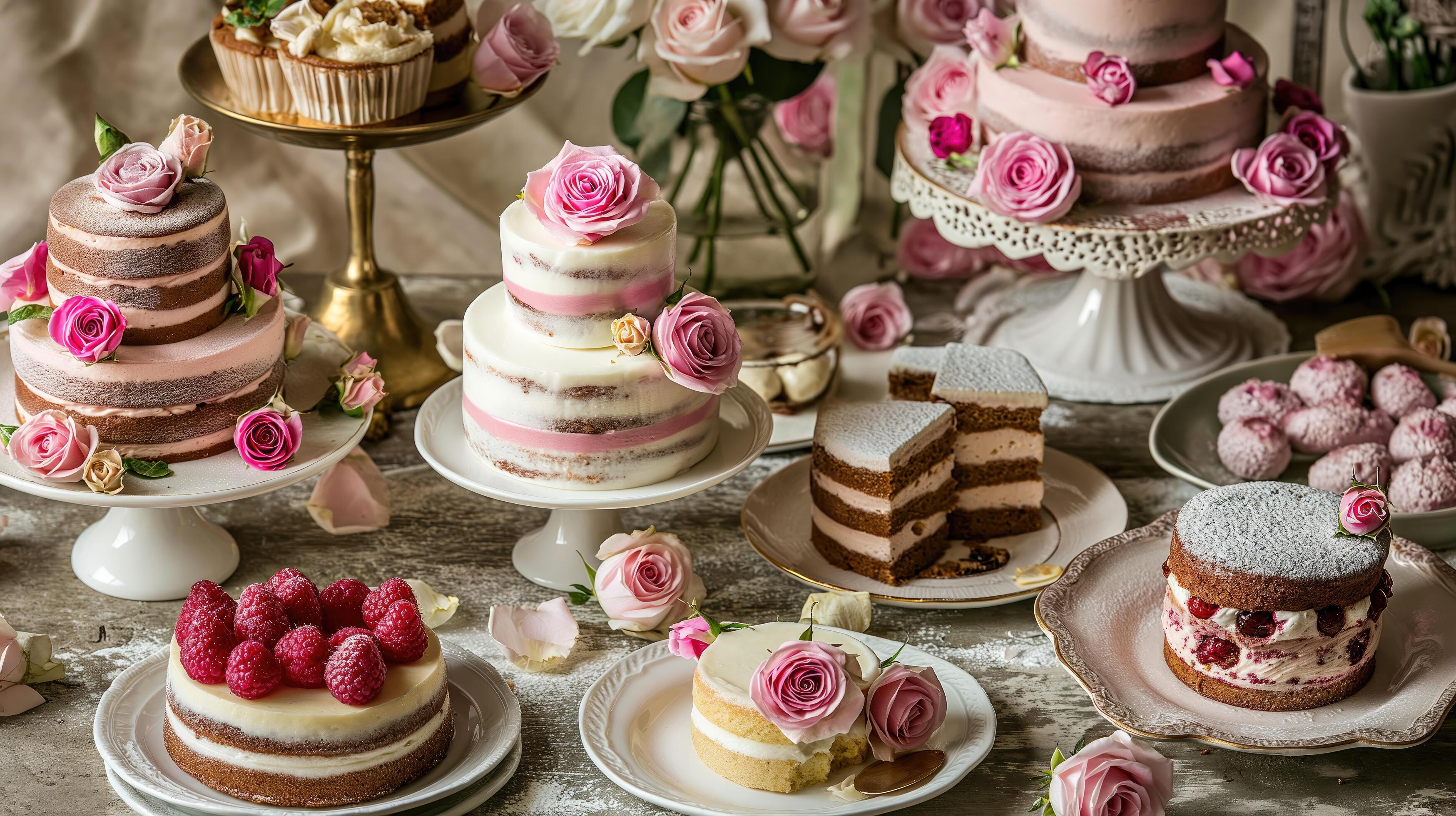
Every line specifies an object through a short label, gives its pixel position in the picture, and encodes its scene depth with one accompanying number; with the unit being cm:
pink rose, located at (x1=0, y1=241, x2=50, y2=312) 167
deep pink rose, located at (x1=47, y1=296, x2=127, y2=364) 163
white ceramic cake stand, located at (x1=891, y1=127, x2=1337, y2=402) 184
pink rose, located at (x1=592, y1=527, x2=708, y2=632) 170
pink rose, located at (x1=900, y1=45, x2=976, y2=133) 194
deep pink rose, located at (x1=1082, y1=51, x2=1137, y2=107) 183
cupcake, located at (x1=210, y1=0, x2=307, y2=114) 180
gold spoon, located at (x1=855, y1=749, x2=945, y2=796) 158
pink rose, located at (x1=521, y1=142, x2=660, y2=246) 163
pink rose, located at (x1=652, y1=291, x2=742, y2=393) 164
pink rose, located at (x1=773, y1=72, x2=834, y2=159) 219
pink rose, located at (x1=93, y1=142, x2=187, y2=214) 164
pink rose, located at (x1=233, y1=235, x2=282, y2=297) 170
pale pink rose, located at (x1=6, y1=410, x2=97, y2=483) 165
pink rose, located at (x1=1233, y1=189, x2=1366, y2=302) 204
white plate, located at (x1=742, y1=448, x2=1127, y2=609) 173
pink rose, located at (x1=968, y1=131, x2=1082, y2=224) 183
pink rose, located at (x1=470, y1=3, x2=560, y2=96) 184
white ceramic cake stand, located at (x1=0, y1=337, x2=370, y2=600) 171
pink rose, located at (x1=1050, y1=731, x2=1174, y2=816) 155
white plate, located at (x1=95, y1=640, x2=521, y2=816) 156
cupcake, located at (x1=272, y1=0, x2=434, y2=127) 178
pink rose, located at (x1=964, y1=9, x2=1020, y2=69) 188
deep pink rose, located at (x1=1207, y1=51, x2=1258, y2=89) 185
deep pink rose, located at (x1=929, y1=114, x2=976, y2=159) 190
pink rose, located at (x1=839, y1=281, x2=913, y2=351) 201
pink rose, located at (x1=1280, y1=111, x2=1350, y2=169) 188
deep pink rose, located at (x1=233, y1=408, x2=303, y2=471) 167
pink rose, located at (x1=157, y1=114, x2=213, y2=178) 167
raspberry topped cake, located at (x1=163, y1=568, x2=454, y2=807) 154
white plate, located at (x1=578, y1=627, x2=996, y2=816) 157
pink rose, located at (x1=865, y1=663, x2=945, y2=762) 158
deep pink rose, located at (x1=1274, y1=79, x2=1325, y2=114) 192
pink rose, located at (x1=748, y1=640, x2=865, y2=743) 155
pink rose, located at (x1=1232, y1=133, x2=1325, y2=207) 185
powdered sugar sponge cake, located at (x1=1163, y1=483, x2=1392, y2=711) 160
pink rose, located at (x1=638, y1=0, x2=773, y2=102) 186
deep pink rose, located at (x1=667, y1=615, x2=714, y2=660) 162
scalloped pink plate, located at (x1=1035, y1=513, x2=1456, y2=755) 159
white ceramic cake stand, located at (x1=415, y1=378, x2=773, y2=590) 168
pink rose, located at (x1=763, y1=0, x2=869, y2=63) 190
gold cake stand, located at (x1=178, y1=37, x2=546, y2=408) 187
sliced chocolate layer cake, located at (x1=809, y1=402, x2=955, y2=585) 173
